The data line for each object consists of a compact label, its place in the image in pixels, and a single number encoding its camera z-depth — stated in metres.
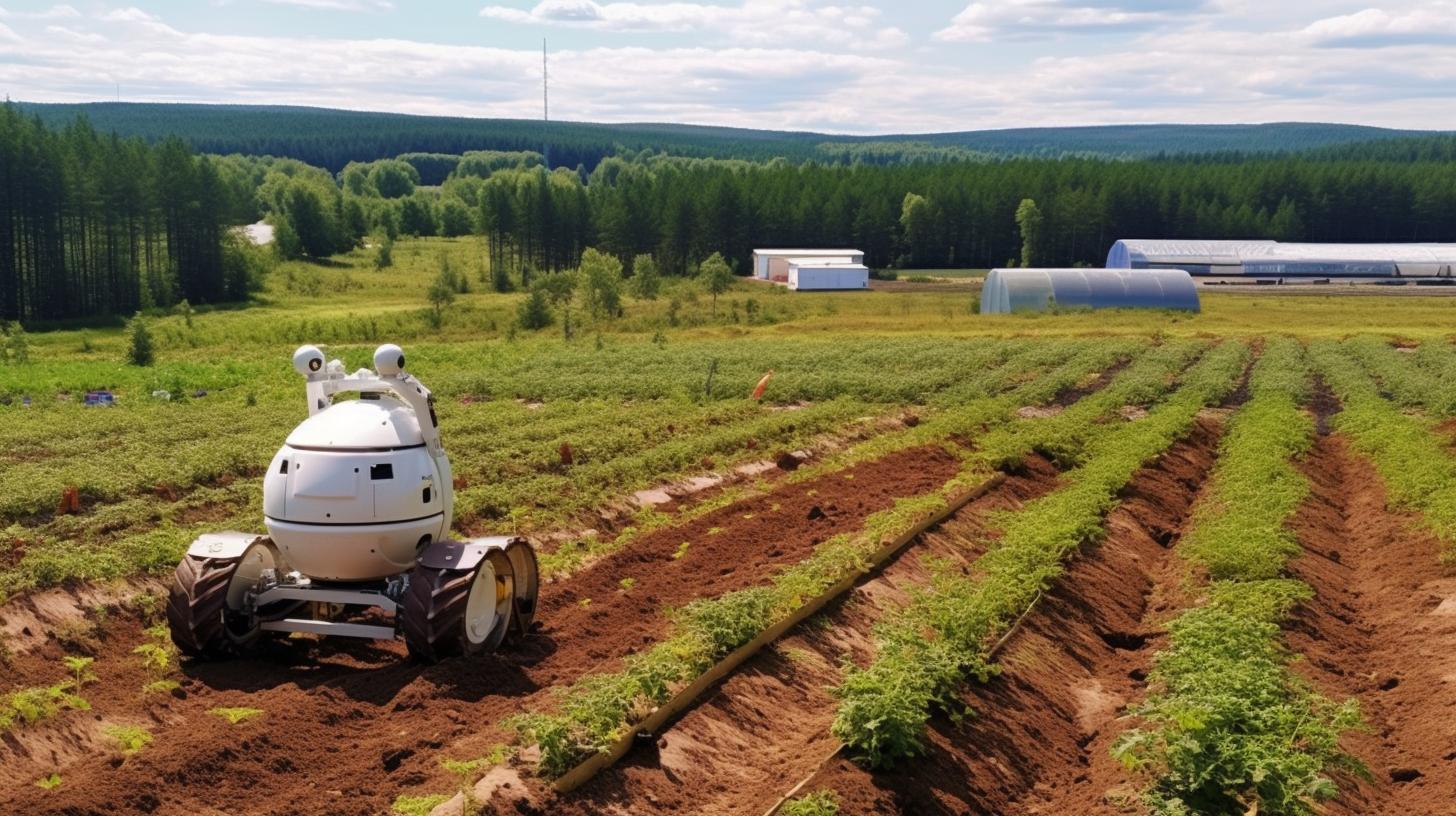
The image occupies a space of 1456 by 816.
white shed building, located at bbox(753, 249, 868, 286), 106.31
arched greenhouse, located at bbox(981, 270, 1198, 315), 73.69
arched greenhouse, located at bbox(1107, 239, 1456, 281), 102.06
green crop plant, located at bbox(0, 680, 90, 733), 10.23
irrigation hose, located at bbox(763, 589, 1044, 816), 8.93
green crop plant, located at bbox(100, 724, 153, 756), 9.77
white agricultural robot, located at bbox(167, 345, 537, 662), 11.41
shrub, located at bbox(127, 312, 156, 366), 47.25
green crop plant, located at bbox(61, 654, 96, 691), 11.38
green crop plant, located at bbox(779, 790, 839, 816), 8.84
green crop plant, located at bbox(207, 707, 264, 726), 10.20
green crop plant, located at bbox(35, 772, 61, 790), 8.84
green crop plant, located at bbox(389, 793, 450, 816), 8.52
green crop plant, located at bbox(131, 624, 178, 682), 11.72
